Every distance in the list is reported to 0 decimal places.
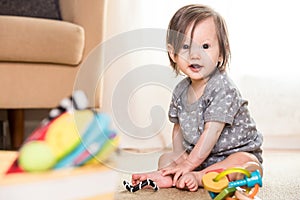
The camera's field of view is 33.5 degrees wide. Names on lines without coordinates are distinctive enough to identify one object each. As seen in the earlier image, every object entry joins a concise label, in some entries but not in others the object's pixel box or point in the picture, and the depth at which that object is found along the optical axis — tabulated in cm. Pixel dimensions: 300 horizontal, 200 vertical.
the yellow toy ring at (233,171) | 79
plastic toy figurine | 98
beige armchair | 148
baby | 105
